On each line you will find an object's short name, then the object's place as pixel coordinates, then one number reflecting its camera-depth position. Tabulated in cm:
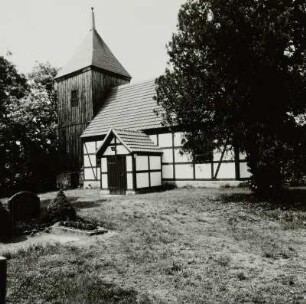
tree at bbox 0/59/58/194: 2838
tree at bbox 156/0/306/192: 1348
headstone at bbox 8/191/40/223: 1179
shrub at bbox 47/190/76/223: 1123
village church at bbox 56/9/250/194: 1991
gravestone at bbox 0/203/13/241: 968
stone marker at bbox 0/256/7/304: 380
